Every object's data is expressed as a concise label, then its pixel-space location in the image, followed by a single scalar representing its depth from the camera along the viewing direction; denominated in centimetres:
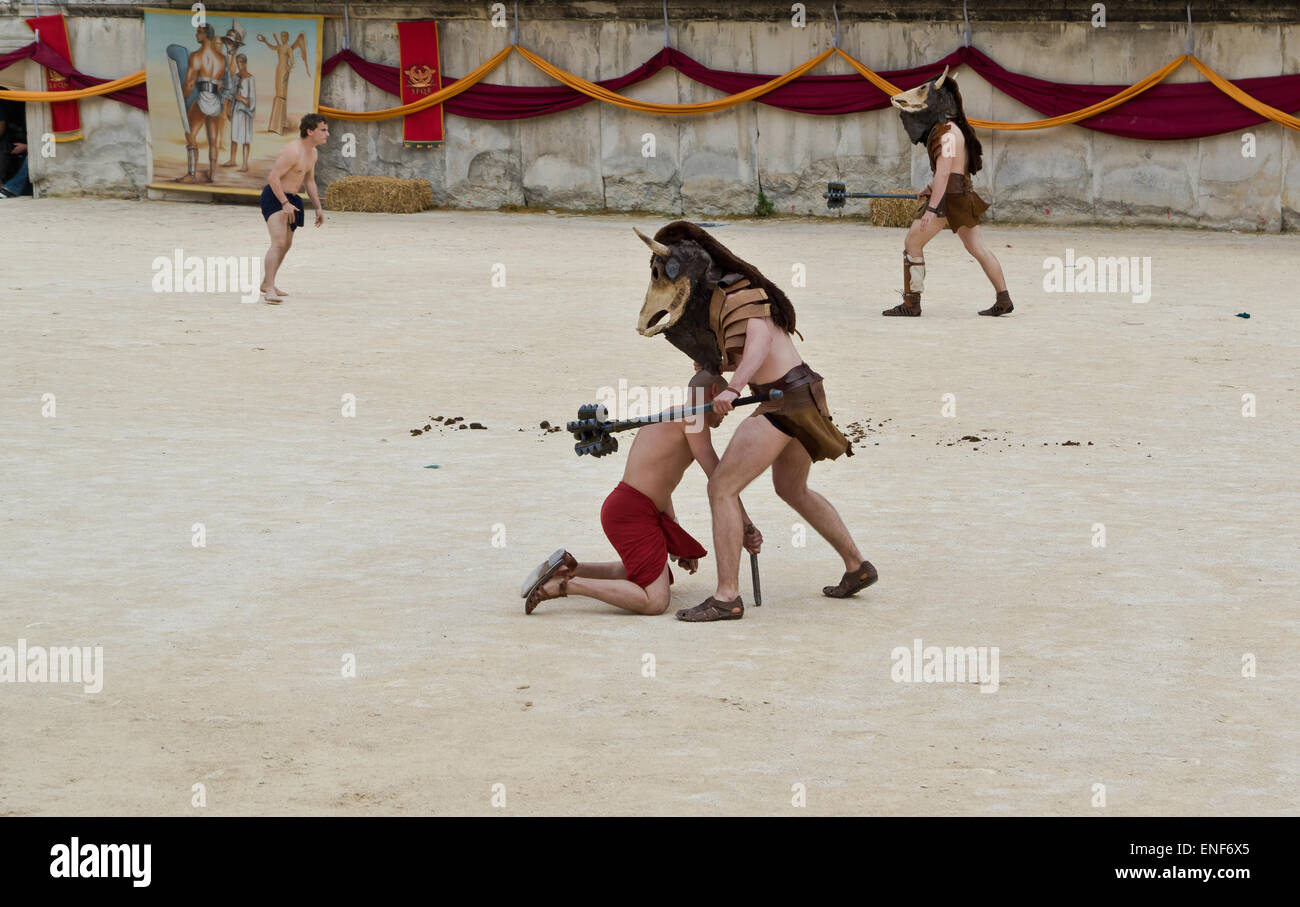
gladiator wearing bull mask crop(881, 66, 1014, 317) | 1521
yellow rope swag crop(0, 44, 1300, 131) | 2306
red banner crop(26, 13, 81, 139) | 2708
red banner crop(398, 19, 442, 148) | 2609
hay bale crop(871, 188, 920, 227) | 2383
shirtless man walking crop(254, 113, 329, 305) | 1568
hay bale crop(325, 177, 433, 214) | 2555
